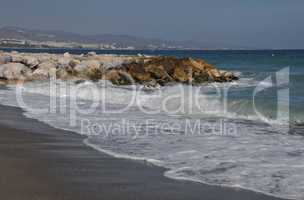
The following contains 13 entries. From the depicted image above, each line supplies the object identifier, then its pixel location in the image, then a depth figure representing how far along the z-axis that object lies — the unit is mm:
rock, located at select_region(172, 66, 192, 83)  32750
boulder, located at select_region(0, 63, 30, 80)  35178
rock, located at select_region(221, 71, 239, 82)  35750
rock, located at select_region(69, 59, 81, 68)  37353
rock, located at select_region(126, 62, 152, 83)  32062
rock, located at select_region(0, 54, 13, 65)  40675
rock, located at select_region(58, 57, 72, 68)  37875
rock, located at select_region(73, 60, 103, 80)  34512
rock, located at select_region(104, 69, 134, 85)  32062
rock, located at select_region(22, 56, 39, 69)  39312
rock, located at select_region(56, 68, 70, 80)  35219
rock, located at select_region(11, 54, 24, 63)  40556
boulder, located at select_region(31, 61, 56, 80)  35606
